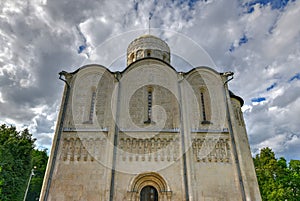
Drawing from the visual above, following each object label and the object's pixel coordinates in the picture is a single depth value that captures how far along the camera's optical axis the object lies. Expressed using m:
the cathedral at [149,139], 9.81
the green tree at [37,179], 23.03
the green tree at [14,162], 14.05
